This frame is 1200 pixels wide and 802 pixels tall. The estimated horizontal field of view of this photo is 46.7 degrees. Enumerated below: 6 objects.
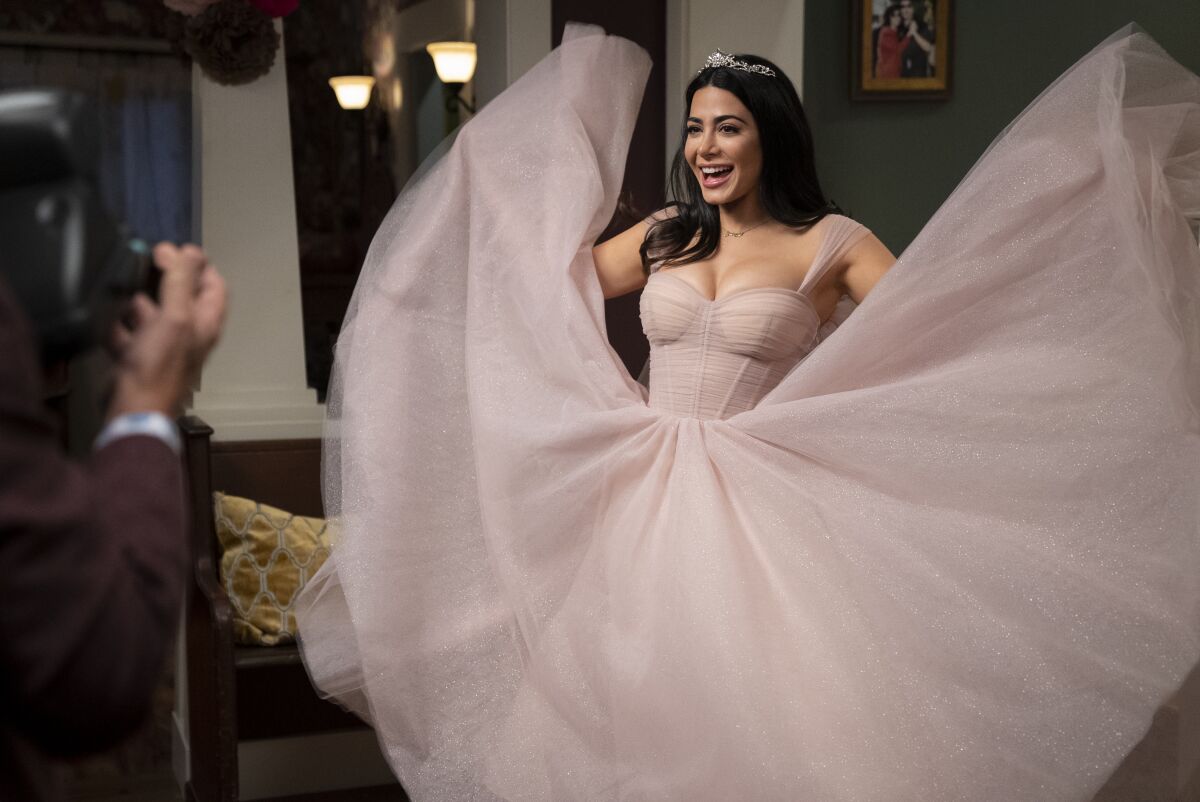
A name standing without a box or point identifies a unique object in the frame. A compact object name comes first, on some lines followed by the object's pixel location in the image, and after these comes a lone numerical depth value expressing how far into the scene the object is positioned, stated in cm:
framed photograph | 430
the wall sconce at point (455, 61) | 466
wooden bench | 344
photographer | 92
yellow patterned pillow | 373
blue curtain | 649
